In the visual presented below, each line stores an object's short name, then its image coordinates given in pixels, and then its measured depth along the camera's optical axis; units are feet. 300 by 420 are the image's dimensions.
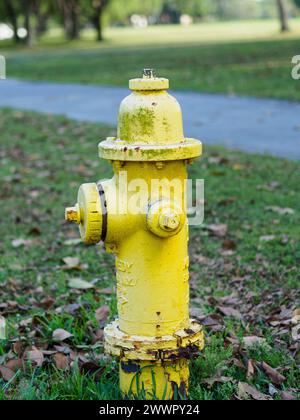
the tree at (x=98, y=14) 143.64
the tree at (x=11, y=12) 149.69
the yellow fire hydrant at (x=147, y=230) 8.09
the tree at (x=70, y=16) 154.40
